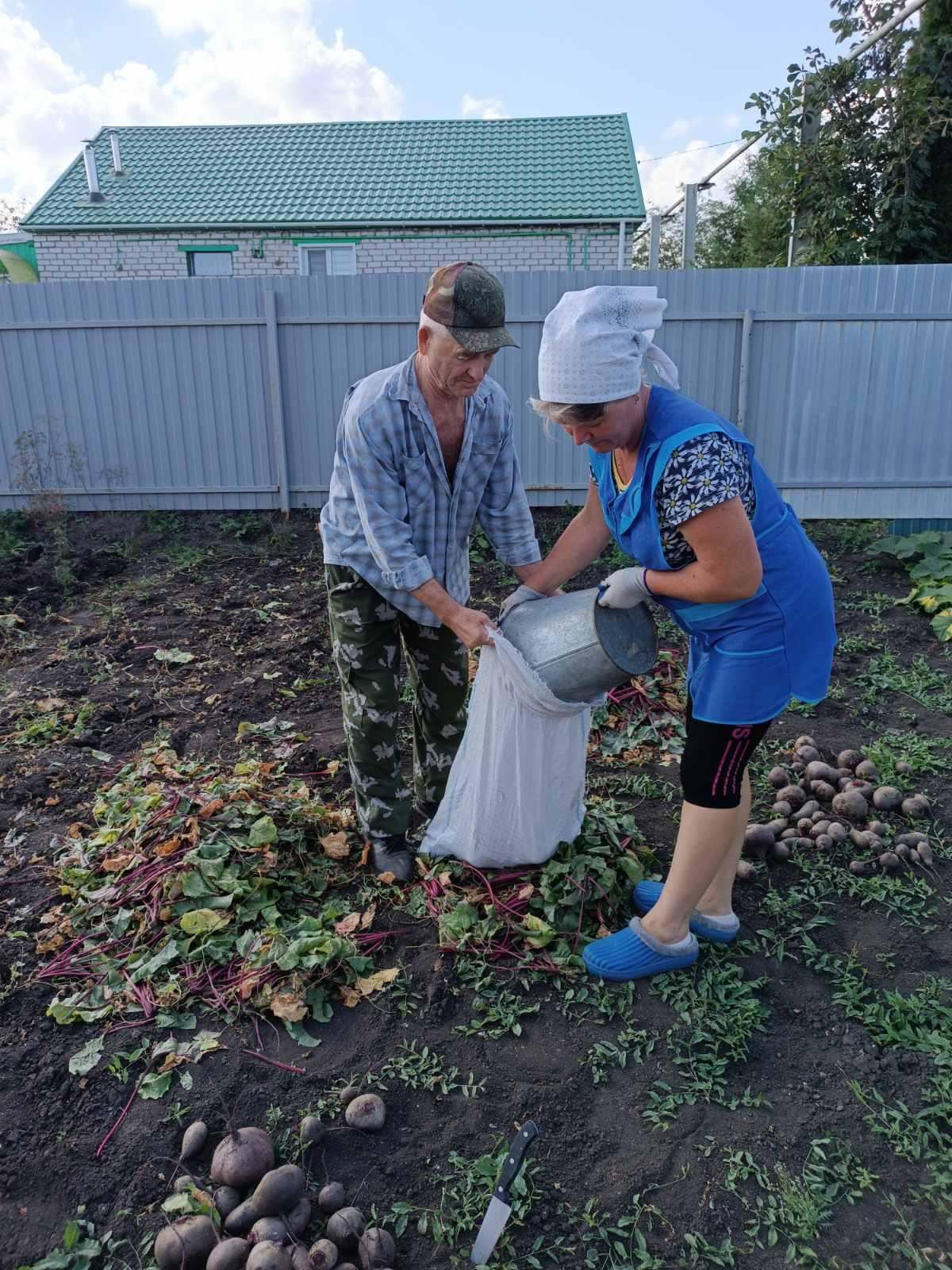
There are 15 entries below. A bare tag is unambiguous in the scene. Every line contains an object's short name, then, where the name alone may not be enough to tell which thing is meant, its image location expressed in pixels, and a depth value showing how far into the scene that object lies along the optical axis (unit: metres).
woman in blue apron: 1.75
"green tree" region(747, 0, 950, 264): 8.45
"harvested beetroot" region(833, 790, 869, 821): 3.03
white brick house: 12.62
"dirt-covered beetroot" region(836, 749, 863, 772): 3.35
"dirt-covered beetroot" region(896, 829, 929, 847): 2.84
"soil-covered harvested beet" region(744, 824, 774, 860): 2.83
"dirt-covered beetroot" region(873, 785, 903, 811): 3.04
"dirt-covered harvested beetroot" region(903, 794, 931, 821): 3.03
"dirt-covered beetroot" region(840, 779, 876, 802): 3.11
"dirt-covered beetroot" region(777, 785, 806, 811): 3.12
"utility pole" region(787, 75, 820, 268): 8.99
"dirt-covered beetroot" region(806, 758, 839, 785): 3.23
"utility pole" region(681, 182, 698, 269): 10.51
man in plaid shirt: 2.16
